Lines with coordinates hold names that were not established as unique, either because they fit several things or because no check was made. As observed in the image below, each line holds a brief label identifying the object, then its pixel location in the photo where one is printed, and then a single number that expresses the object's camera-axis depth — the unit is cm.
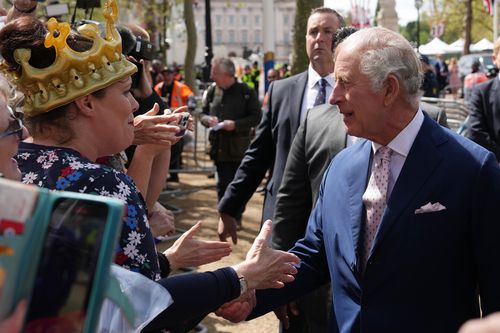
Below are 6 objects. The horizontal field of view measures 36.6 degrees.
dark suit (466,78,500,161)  696
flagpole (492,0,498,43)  1686
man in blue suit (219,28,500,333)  264
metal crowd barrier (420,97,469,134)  1154
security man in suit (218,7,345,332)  471
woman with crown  225
